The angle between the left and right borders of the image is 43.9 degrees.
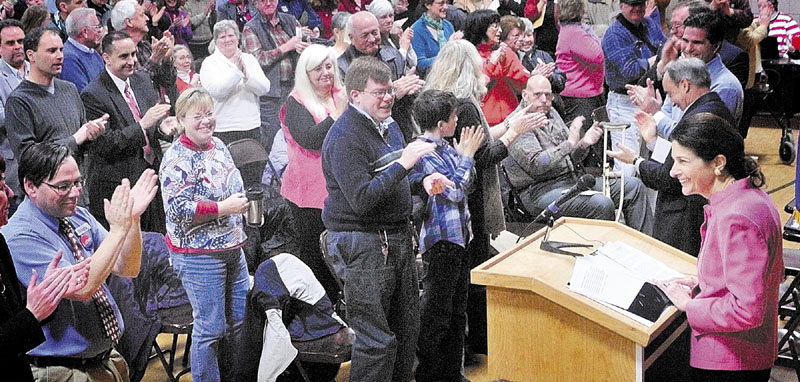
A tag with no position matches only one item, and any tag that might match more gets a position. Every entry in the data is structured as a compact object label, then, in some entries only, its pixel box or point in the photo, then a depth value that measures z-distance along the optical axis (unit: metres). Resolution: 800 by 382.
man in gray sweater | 3.78
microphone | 4.07
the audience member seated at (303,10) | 5.82
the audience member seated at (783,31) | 10.38
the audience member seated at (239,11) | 5.02
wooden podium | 3.61
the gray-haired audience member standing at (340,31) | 5.66
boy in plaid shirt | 4.56
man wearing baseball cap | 7.08
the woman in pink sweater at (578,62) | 7.33
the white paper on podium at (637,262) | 3.83
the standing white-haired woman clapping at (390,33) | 6.13
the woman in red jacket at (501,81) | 6.35
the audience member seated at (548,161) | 5.64
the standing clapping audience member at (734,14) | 7.60
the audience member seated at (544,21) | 8.95
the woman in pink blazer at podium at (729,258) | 3.15
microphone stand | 4.18
